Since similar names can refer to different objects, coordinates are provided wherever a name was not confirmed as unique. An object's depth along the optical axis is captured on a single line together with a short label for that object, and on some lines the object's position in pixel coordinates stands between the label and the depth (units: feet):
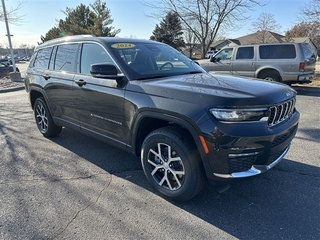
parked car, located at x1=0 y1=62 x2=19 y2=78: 62.15
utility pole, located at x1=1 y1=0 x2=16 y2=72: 48.26
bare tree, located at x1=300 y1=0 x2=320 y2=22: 45.44
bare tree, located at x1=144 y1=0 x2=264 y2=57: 67.21
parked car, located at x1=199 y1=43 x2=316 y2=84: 28.81
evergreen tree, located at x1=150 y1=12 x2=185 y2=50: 124.63
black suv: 7.39
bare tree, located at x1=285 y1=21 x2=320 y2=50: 50.13
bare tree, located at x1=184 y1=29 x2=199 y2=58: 147.56
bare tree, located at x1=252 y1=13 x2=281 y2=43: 115.34
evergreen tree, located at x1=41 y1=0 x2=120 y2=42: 116.21
